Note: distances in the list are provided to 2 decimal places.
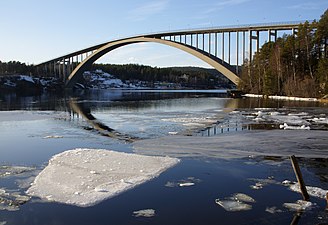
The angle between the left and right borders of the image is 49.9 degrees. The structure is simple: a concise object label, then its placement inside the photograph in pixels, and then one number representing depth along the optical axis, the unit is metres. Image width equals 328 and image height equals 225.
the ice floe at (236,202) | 6.48
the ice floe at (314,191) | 7.09
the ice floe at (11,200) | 6.39
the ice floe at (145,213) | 6.16
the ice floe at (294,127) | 16.86
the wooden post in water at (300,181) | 6.96
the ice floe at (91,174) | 7.11
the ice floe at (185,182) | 8.01
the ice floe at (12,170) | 8.75
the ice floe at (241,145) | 11.32
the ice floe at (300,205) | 6.42
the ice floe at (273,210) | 6.34
